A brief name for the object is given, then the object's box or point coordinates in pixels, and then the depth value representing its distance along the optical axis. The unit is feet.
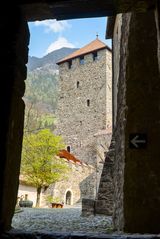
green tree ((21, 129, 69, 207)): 68.33
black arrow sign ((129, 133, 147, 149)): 14.34
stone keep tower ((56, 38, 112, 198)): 104.53
